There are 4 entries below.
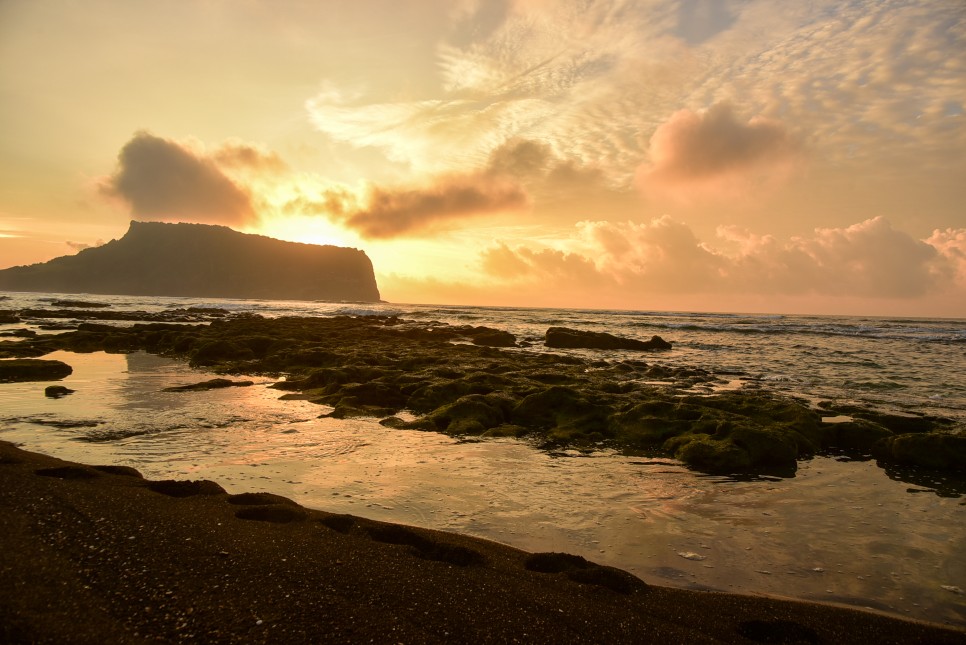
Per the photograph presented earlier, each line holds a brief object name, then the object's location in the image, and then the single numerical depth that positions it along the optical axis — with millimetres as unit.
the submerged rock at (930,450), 10164
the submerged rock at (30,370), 16875
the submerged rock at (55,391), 14068
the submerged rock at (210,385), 15898
